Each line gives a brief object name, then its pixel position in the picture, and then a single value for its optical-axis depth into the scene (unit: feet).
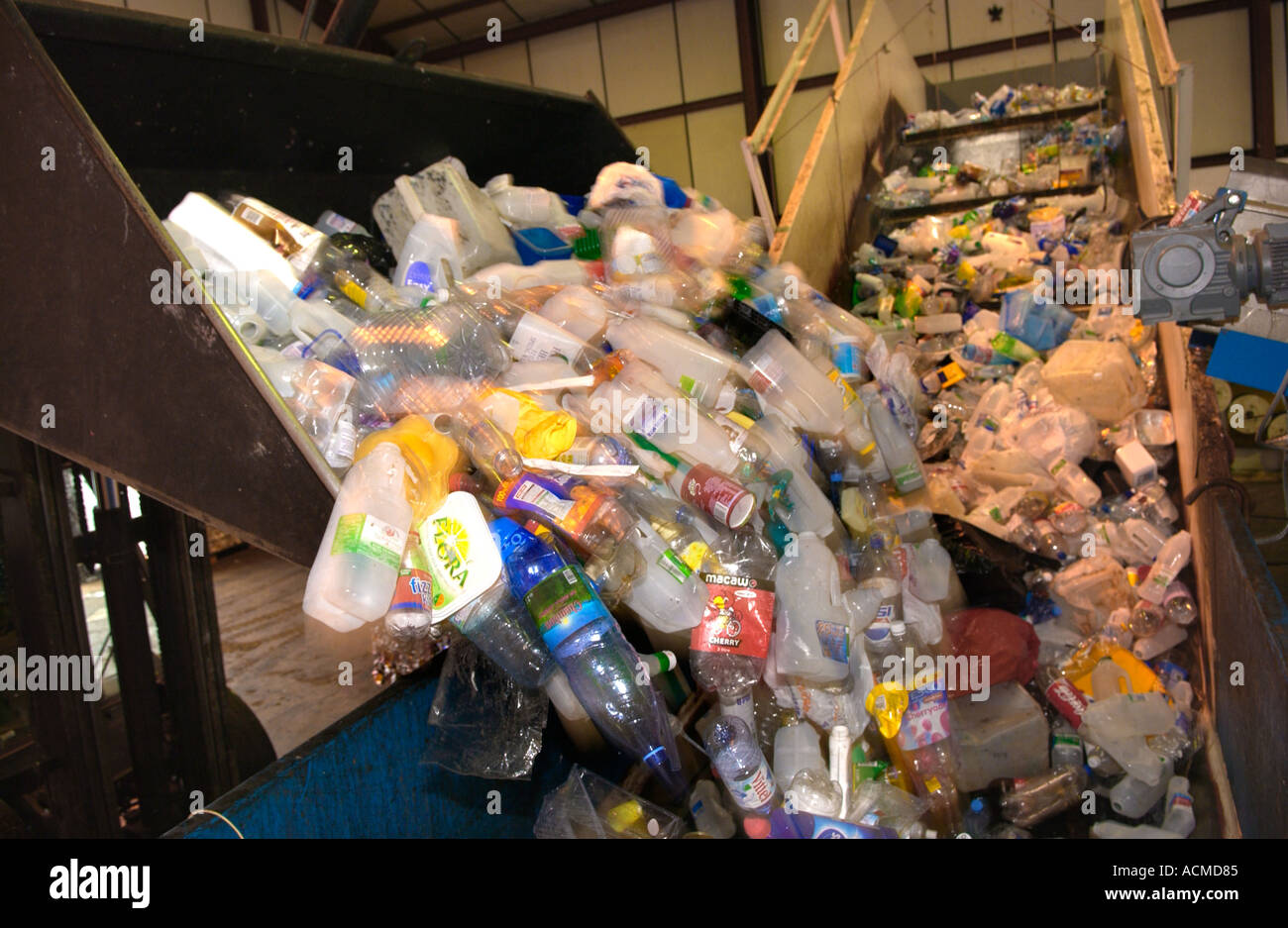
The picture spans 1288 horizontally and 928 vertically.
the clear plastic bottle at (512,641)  5.84
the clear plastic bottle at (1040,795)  7.86
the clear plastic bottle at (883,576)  7.79
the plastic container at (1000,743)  8.10
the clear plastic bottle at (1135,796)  7.84
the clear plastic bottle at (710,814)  6.66
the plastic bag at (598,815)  6.10
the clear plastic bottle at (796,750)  6.90
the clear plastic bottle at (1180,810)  7.35
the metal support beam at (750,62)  33.53
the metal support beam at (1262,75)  28.02
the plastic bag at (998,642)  8.44
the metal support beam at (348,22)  8.97
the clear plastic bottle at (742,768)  6.22
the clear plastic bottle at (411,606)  5.59
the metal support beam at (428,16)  35.17
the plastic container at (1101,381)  11.12
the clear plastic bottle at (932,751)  7.09
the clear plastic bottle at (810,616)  6.86
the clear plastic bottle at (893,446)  10.11
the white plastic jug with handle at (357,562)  5.35
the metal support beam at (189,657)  9.41
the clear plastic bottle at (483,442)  6.36
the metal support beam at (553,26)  35.40
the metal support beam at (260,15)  31.19
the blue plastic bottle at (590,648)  5.58
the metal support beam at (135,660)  9.05
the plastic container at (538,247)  10.66
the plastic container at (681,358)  8.40
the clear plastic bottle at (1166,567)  9.48
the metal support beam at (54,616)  7.86
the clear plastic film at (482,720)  5.97
